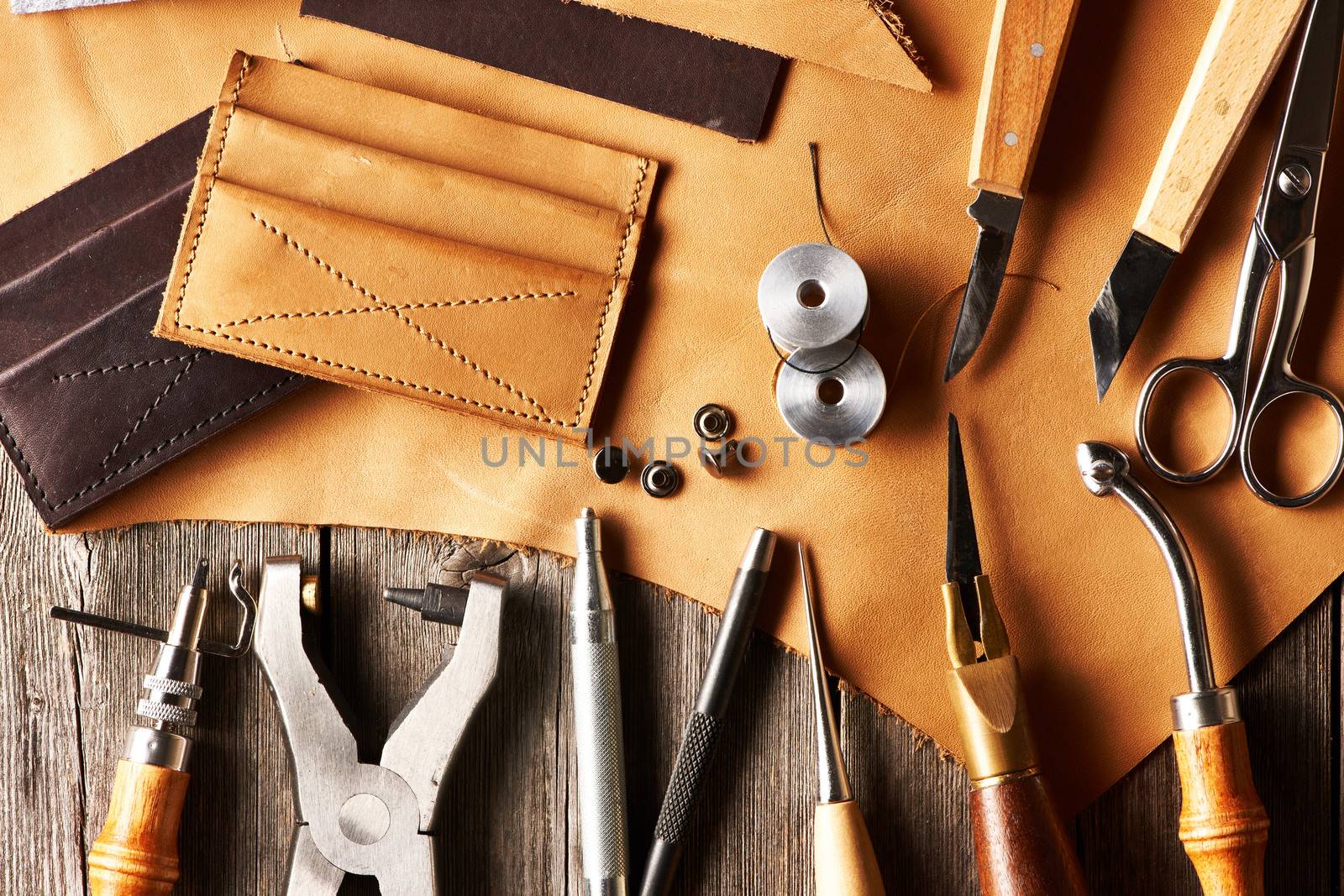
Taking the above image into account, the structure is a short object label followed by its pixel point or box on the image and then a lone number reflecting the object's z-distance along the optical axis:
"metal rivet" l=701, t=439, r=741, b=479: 0.48
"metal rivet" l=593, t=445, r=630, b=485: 0.48
